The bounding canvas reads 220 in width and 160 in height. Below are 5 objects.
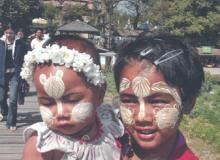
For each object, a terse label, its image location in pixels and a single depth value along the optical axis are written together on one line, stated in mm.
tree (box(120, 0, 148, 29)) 23626
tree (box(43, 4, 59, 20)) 41500
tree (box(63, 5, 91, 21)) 37898
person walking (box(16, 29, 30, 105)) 7201
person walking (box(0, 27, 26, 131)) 6118
